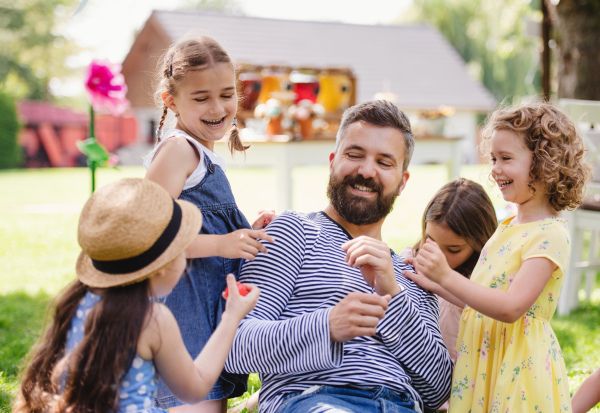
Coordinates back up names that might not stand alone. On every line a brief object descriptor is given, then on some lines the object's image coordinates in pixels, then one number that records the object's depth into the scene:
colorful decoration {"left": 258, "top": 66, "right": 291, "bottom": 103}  6.34
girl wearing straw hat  1.64
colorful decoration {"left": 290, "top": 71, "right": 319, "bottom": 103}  6.30
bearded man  1.97
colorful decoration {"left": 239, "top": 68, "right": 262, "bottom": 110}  6.39
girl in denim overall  2.26
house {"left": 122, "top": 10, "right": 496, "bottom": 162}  25.77
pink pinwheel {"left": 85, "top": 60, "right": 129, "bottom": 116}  4.74
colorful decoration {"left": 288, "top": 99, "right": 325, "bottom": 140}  5.74
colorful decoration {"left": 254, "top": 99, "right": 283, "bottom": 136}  5.80
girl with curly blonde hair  2.08
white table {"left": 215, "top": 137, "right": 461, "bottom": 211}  5.62
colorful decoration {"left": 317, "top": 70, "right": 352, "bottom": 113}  7.11
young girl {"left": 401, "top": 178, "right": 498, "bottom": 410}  2.75
